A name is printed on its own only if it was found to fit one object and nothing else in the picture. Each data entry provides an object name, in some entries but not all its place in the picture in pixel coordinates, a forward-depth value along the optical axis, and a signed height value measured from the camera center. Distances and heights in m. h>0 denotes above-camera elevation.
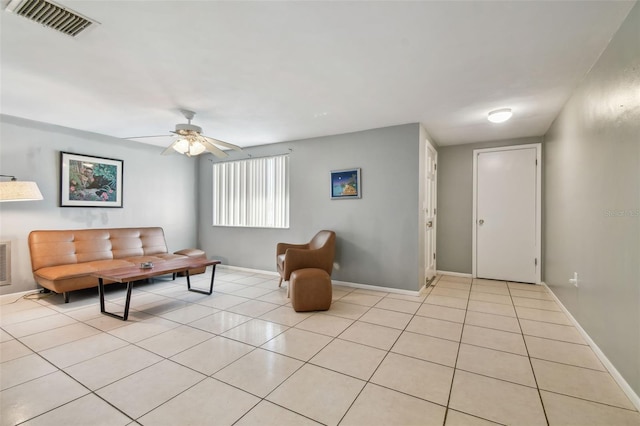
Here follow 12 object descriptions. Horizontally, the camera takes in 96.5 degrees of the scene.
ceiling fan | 3.48 +0.91
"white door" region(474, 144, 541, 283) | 4.59 +0.02
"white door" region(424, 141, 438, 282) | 4.46 +0.09
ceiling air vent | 1.73 +1.27
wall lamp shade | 3.36 +0.27
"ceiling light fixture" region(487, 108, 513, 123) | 3.43 +1.21
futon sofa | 3.57 -0.60
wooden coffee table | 3.01 -0.67
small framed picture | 4.38 +0.47
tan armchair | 3.76 -0.58
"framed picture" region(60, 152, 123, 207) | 4.30 +0.52
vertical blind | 5.20 +0.41
